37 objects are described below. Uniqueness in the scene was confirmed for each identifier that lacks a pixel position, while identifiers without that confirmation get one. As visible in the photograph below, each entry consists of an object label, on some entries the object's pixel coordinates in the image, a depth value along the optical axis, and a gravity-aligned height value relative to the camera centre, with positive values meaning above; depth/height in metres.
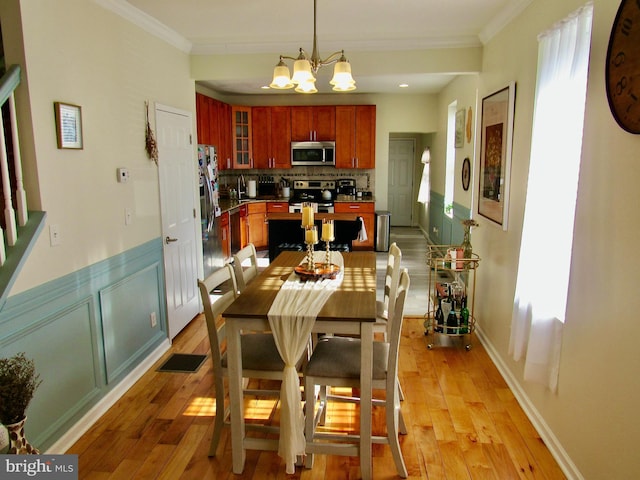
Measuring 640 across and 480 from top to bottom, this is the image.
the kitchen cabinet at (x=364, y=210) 7.32 -0.69
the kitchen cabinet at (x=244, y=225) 7.02 -0.91
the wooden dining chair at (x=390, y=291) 2.80 -0.80
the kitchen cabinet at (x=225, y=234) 5.91 -0.90
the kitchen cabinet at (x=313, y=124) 7.42 +0.70
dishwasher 6.51 -0.90
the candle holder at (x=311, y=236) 2.81 -0.43
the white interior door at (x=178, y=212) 3.77 -0.41
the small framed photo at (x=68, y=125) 2.41 +0.22
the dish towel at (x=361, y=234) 5.53 -0.82
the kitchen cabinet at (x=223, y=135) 6.73 +0.49
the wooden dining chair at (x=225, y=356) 2.26 -0.99
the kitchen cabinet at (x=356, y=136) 7.38 +0.50
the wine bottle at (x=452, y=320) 3.73 -1.26
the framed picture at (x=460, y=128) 5.39 +0.48
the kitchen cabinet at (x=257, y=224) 7.30 -0.93
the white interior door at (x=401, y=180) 9.85 -0.28
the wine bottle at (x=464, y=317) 3.75 -1.24
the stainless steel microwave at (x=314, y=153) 7.45 +0.22
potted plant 1.70 -0.89
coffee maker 7.79 -0.34
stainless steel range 7.54 -0.42
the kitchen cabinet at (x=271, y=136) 7.48 +0.50
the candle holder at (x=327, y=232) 2.77 -0.40
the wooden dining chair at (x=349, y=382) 2.22 -1.05
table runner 2.13 -0.86
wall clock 1.67 +0.38
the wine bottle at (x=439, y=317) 3.79 -1.26
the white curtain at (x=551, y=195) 2.15 -0.14
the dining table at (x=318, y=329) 2.14 -0.77
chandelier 2.59 +0.53
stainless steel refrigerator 4.95 -0.51
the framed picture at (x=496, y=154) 3.24 +0.11
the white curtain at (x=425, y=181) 8.86 -0.27
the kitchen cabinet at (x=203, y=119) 5.87 +0.63
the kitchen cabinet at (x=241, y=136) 7.42 +0.50
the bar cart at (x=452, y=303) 3.72 -1.13
